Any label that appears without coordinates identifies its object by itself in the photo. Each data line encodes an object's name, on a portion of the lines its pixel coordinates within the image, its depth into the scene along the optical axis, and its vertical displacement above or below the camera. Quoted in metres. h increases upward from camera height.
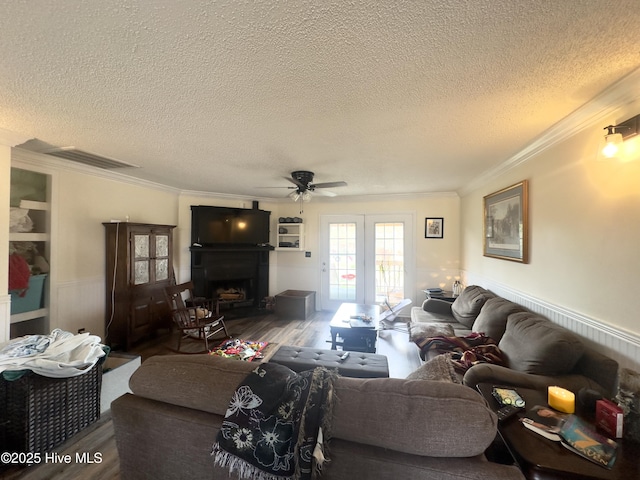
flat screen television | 4.82 +0.27
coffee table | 3.15 -1.09
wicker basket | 1.76 -1.18
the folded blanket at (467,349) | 2.05 -0.90
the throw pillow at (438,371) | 1.43 -0.71
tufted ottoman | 2.11 -1.01
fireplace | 4.83 -0.63
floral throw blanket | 0.89 -0.65
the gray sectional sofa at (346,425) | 0.83 -0.64
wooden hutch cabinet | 3.47 -0.58
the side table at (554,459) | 0.93 -0.78
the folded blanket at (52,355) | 1.79 -0.83
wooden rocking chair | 3.54 -1.09
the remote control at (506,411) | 1.20 -0.77
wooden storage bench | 4.98 -1.20
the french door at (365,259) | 5.15 -0.34
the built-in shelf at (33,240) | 2.86 -0.01
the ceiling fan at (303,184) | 3.31 +0.73
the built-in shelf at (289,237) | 5.62 +0.08
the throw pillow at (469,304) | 3.13 -0.75
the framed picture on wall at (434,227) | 4.97 +0.28
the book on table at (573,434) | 0.98 -0.77
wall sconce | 1.51 +0.62
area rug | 3.21 -1.37
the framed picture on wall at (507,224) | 2.63 +0.21
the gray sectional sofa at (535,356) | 1.60 -0.76
